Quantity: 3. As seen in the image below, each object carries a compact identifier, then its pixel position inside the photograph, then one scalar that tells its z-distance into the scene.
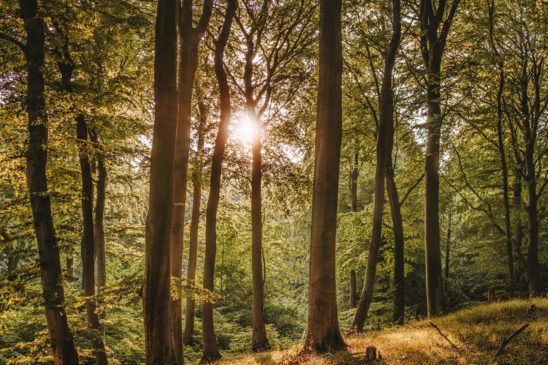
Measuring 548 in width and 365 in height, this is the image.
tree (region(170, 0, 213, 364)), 8.22
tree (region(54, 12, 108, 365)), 8.93
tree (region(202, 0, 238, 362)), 10.88
